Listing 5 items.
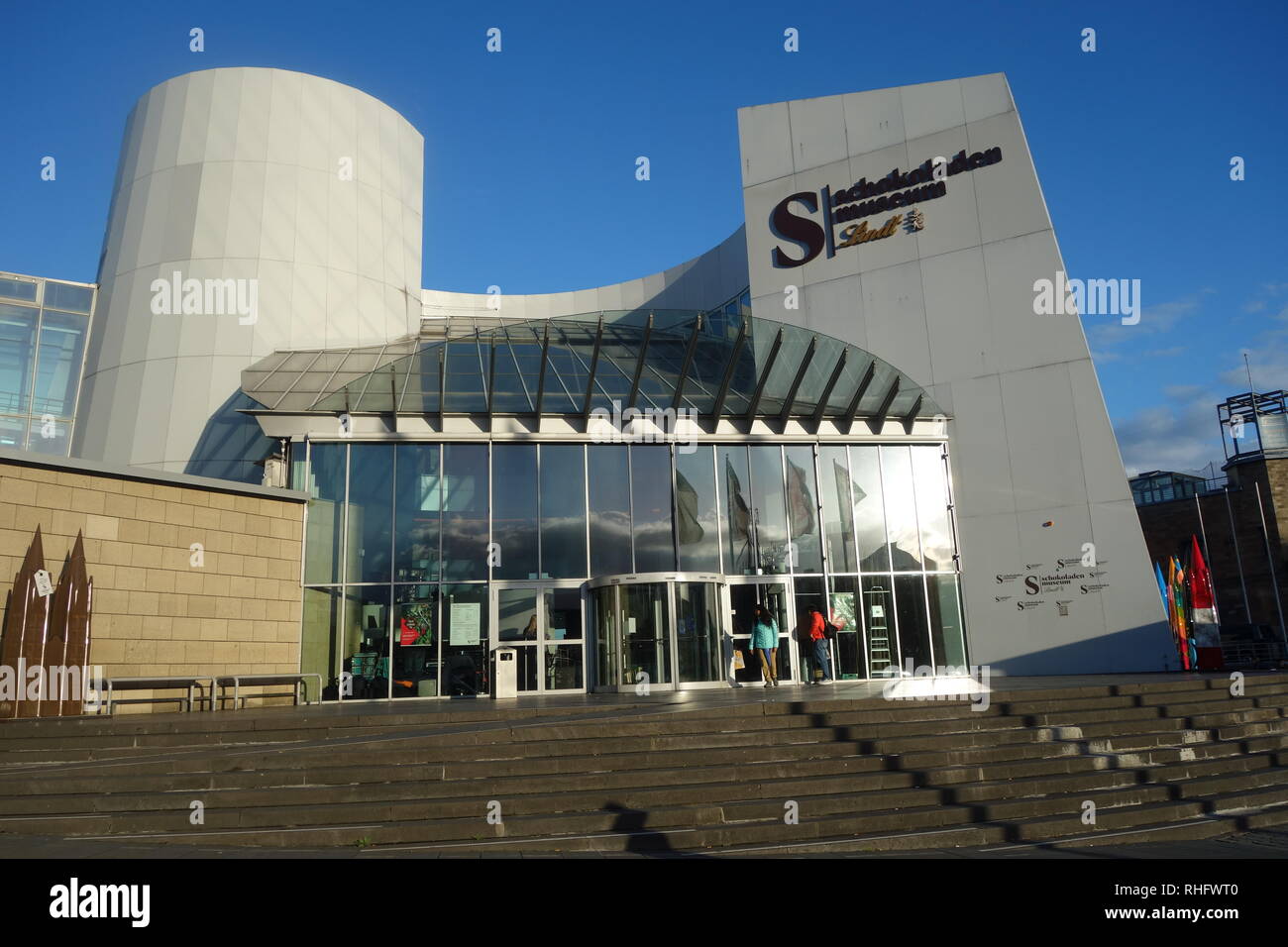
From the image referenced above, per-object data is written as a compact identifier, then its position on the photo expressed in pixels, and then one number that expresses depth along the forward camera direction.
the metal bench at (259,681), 16.05
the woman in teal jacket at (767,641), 18.47
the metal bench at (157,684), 14.76
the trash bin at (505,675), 18.12
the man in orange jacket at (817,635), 19.16
